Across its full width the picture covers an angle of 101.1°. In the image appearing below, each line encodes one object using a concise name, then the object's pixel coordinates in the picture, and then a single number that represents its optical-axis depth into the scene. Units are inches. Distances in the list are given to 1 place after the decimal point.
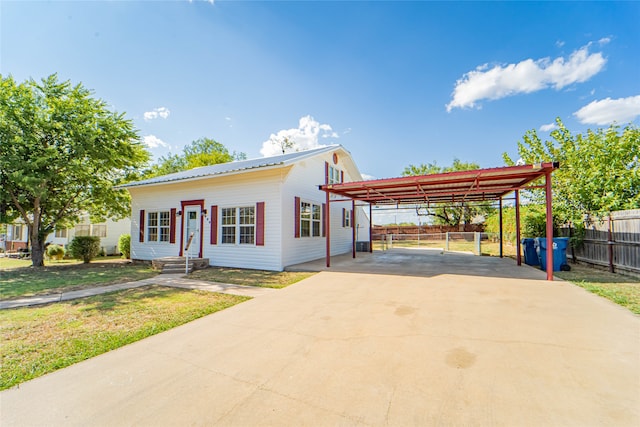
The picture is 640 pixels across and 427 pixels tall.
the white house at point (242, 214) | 368.8
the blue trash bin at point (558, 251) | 323.6
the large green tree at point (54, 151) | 378.3
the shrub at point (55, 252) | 595.8
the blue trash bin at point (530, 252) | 373.0
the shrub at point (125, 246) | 568.5
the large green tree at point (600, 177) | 332.2
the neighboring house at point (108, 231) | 672.4
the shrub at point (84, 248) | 491.5
